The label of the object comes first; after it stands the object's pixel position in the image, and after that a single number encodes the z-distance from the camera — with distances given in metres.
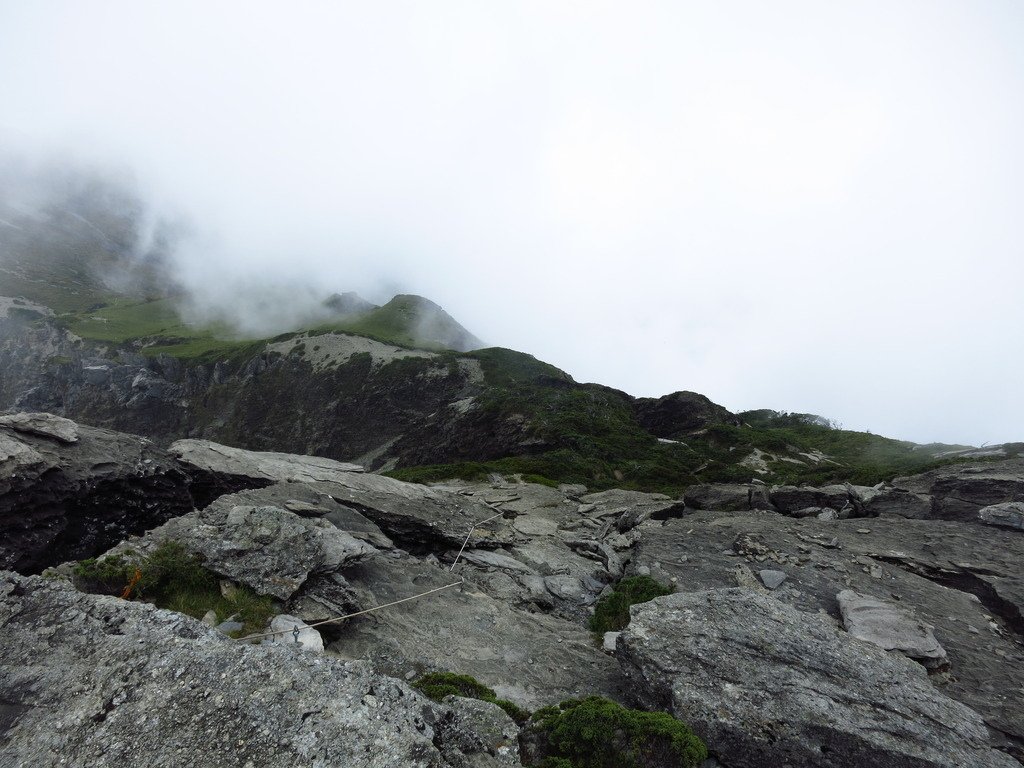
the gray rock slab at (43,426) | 12.33
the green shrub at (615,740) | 5.51
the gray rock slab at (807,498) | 20.36
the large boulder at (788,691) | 6.02
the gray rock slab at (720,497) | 22.48
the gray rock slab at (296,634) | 7.80
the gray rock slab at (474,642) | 8.57
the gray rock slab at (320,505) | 13.46
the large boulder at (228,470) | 15.80
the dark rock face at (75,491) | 10.84
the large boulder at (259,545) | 9.11
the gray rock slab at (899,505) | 17.64
